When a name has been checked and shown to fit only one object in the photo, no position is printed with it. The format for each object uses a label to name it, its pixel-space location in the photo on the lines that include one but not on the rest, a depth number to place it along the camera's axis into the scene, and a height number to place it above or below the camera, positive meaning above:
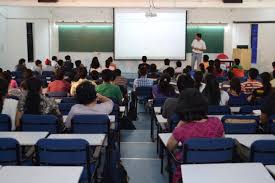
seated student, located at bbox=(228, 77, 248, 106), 7.16 -0.71
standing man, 15.41 +0.25
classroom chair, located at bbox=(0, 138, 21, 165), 3.79 -0.93
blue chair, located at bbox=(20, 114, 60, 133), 4.99 -0.86
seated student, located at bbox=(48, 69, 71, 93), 8.33 -0.64
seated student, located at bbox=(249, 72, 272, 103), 7.27 -0.64
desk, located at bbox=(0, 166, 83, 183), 2.90 -0.90
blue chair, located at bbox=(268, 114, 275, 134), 4.81 -0.84
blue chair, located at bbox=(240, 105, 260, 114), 6.21 -0.84
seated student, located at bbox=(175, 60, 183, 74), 12.63 -0.46
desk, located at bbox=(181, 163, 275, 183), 2.91 -0.89
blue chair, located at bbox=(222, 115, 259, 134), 5.07 -0.86
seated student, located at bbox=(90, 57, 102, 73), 11.66 -0.29
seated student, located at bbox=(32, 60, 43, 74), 13.01 -0.40
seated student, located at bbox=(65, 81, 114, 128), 5.04 -0.65
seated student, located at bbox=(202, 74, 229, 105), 6.52 -0.58
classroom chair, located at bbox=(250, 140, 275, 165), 3.74 -0.91
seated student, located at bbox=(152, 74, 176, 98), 7.89 -0.66
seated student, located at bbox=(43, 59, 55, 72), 13.11 -0.43
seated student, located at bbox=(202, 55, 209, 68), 13.48 -0.18
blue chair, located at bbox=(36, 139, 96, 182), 3.73 -0.93
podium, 16.48 +0.00
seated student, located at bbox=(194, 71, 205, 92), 7.64 -0.48
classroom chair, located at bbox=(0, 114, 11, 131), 5.07 -0.86
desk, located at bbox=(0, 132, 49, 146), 4.16 -0.90
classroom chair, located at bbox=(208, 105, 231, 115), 6.14 -0.84
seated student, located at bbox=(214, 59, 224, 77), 11.48 -0.44
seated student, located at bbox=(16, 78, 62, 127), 5.30 -0.66
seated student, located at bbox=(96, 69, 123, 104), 7.46 -0.65
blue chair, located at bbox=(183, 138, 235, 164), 3.64 -0.88
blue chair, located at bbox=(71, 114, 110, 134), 4.98 -0.87
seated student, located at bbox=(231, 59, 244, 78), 12.20 -0.43
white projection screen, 16.45 +0.84
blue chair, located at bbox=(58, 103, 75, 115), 6.43 -0.86
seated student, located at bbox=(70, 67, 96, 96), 8.34 -0.46
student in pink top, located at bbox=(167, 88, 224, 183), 3.78 -0.65
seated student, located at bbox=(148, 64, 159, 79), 11.10 -0.52
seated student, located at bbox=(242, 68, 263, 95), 8.63 -0.63
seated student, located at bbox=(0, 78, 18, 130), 5.23 -0.67
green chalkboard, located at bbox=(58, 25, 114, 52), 16.97 +0.67
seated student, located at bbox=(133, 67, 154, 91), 9.71 -0.67
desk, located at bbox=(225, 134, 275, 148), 4.21 -0.90
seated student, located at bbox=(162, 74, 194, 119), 5.78 -0.67
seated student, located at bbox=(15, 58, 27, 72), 12.41 -0.39
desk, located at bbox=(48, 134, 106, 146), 4.14 -0.89
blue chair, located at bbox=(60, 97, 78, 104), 7.04 -0.81
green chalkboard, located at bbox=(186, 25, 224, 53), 16.92 +0.78
